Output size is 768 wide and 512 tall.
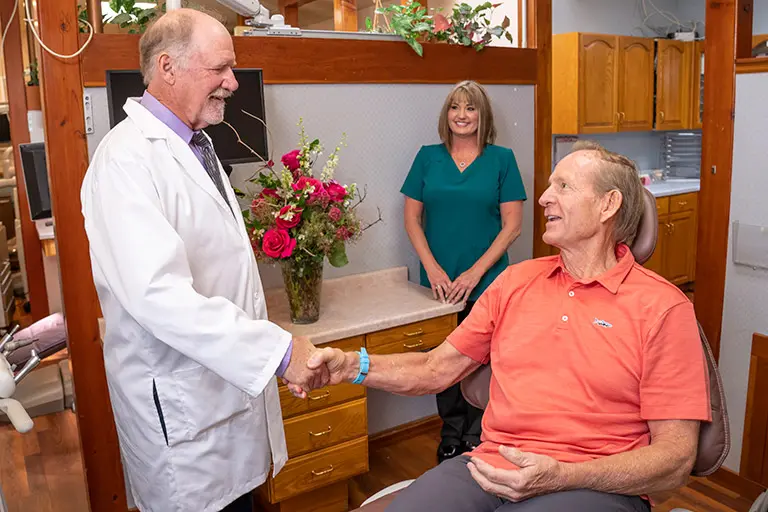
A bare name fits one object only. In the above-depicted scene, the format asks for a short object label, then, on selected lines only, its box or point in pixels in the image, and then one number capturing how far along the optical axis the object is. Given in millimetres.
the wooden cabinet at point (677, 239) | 5336
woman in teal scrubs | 2832
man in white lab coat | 1491
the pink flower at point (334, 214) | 2361
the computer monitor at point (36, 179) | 3404
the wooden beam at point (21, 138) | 5035
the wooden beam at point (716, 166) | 2544
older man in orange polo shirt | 1446
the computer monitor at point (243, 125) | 2398
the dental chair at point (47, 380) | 3502
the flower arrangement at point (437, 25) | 2963
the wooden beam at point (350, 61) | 2316
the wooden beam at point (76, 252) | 2184
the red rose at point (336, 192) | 2369
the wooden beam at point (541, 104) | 3379
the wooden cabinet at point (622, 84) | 5066
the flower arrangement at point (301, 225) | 2312
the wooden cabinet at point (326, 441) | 2354
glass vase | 2426
